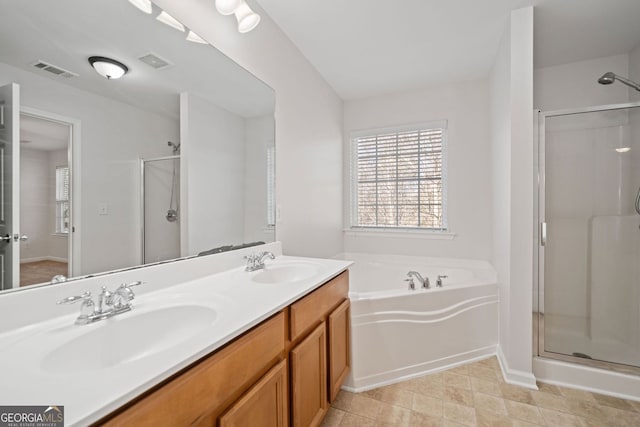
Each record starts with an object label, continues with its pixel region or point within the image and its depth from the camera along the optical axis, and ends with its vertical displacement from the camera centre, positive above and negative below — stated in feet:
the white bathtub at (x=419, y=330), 6.14 -2.77
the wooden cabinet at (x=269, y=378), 2.04 -1.68
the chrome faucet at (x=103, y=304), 2.74 -0.95
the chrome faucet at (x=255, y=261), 5.18 -0.92
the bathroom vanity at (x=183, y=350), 1.78 -1.15
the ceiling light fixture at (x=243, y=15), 5.11 +3.74
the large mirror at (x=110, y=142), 2.76 +0.91
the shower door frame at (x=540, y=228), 6.36 -0.35
